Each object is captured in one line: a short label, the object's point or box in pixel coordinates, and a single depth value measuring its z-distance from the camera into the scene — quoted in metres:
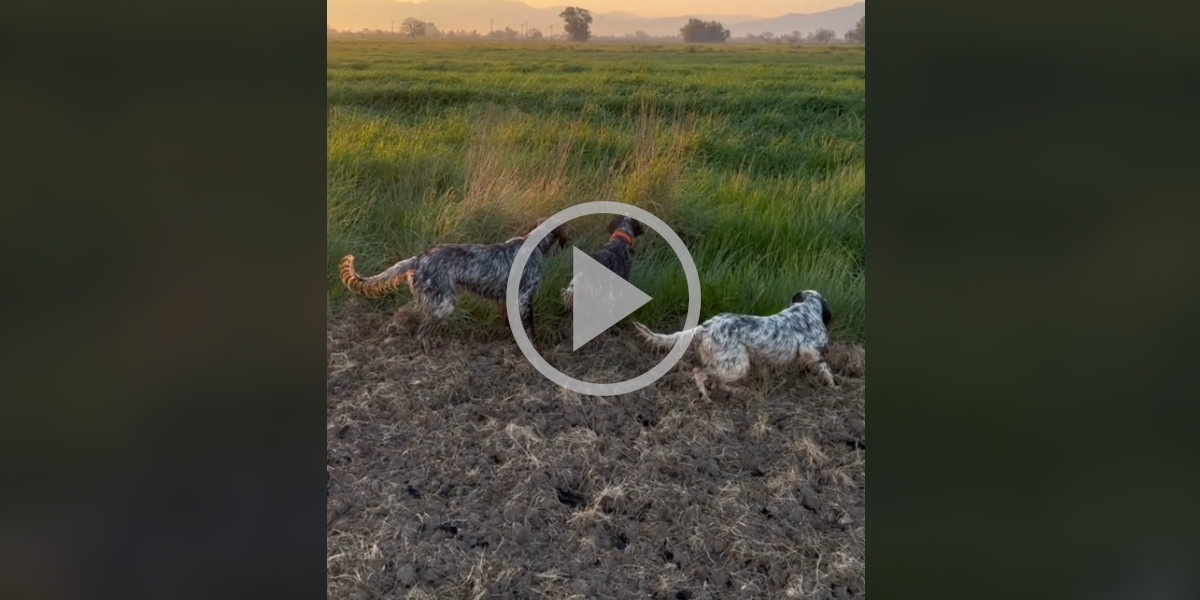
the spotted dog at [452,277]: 4.17
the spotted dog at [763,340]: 3.97
